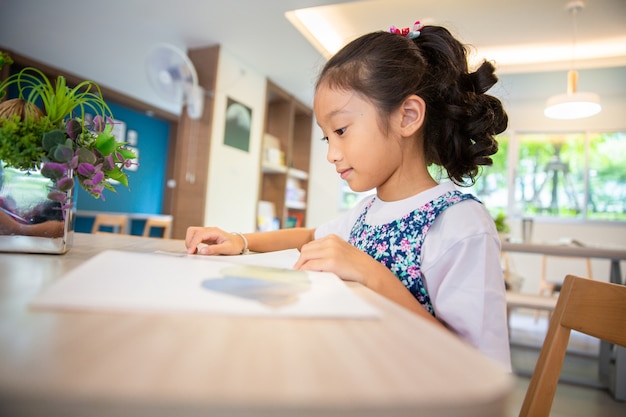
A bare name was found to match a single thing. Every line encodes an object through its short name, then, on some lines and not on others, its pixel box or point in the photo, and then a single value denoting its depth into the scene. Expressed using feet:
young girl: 2.27
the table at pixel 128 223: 16.57
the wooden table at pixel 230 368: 0.49
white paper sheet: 0.88
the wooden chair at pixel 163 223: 12.05
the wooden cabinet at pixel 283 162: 17.43
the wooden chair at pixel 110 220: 12.20
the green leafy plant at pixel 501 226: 10.08
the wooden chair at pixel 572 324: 1.83
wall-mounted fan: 11.44
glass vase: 2.00
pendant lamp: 10.73
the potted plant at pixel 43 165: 2.02
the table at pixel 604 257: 7.15
